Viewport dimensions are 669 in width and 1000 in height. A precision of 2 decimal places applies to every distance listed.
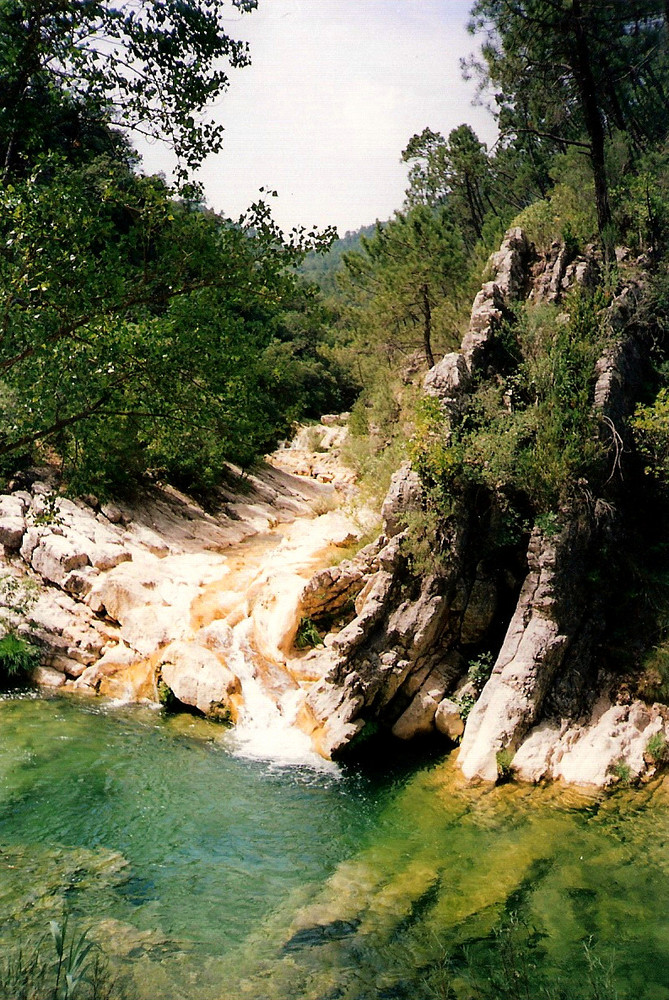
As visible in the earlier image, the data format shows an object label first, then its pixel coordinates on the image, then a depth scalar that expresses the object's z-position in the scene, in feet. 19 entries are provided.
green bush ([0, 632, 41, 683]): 48.98
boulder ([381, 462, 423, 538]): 43.62
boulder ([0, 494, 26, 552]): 58.44
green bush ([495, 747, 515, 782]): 35.63
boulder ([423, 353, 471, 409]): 45.29
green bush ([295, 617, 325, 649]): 49.11
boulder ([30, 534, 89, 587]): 57.11
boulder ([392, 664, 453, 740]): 41.06
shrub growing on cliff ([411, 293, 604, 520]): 41.91
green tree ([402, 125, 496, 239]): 92.48
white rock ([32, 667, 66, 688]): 50.39
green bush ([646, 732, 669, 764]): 34.22
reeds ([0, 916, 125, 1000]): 16.89
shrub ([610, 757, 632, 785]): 33.83
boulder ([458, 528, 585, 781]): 36.88
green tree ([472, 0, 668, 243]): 62.64
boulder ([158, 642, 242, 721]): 45.73
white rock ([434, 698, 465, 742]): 40.27
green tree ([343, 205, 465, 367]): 76.43
